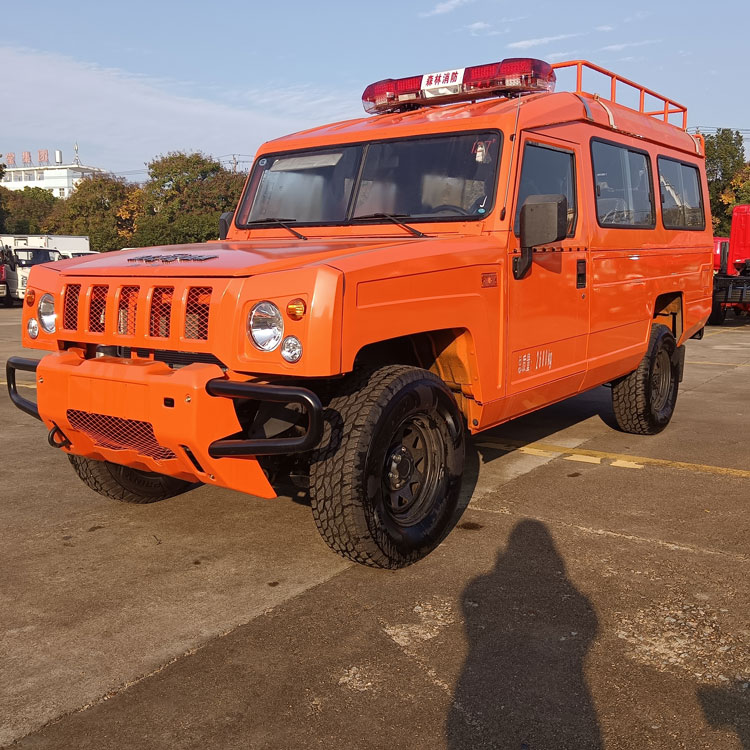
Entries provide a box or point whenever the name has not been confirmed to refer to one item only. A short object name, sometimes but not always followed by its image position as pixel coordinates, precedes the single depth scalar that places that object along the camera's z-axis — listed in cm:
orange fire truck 329
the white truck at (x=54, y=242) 3775
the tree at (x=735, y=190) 3778
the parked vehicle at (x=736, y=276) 1571
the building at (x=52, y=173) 18225
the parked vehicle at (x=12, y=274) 2395
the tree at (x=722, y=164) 3869
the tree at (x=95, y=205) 6116
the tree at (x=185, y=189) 5741
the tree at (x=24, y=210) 7043
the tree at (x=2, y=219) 6700
